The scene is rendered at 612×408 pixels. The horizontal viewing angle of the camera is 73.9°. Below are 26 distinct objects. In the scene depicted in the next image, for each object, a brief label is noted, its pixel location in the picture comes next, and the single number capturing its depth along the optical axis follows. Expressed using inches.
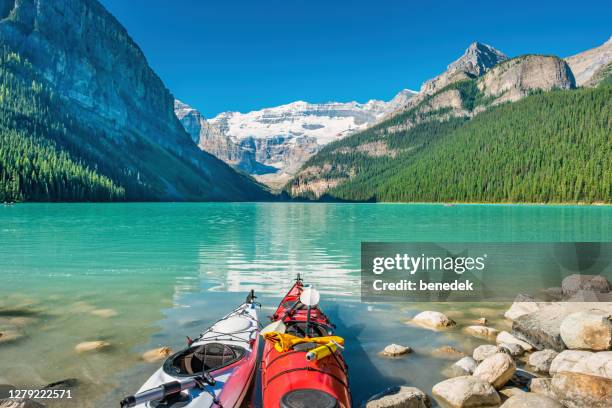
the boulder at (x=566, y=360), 420.2
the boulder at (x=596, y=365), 377.4
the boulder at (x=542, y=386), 388.2
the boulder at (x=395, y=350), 522.9
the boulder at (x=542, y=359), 458.9
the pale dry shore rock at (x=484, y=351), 482.9
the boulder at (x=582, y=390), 348.2
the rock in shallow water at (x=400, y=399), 364.3
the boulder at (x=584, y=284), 742.0
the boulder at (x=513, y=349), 502.0
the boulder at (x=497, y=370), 410.3
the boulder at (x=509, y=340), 522.6
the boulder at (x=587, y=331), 448.8
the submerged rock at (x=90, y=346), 522.3
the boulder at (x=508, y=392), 397.0
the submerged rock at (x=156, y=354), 495.9
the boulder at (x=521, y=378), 424.8
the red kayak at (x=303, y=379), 308.0
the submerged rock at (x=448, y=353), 513.8
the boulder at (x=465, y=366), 454.0
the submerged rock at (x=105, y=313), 685.9
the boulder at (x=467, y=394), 383.9
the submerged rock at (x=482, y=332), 589.9
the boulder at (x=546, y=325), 504.4
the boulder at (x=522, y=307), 658.8
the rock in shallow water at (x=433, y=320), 634.8
